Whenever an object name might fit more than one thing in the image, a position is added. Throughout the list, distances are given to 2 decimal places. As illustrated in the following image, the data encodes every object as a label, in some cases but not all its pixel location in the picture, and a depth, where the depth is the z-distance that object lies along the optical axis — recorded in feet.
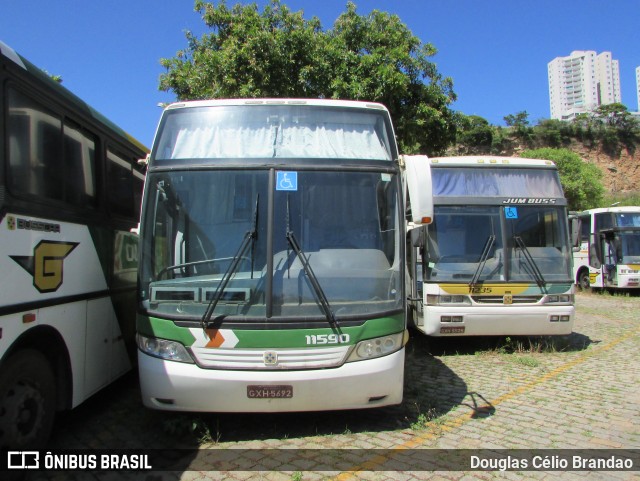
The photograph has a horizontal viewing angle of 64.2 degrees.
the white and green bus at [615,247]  57.00
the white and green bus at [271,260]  13.76
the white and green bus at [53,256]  11.72
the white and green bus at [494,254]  25.20
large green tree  39.68
